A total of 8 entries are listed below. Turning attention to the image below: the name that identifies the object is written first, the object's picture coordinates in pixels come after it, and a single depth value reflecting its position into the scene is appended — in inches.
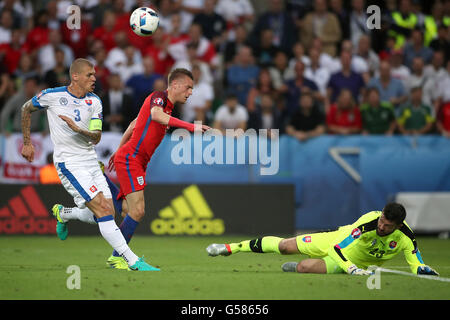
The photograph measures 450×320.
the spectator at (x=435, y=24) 729.6
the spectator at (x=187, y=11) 716.0
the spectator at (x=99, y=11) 709.3
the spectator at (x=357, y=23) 713.6
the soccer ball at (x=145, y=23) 462.3
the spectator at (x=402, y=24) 727.7
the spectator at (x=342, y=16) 711.7
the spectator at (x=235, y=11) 721.6
